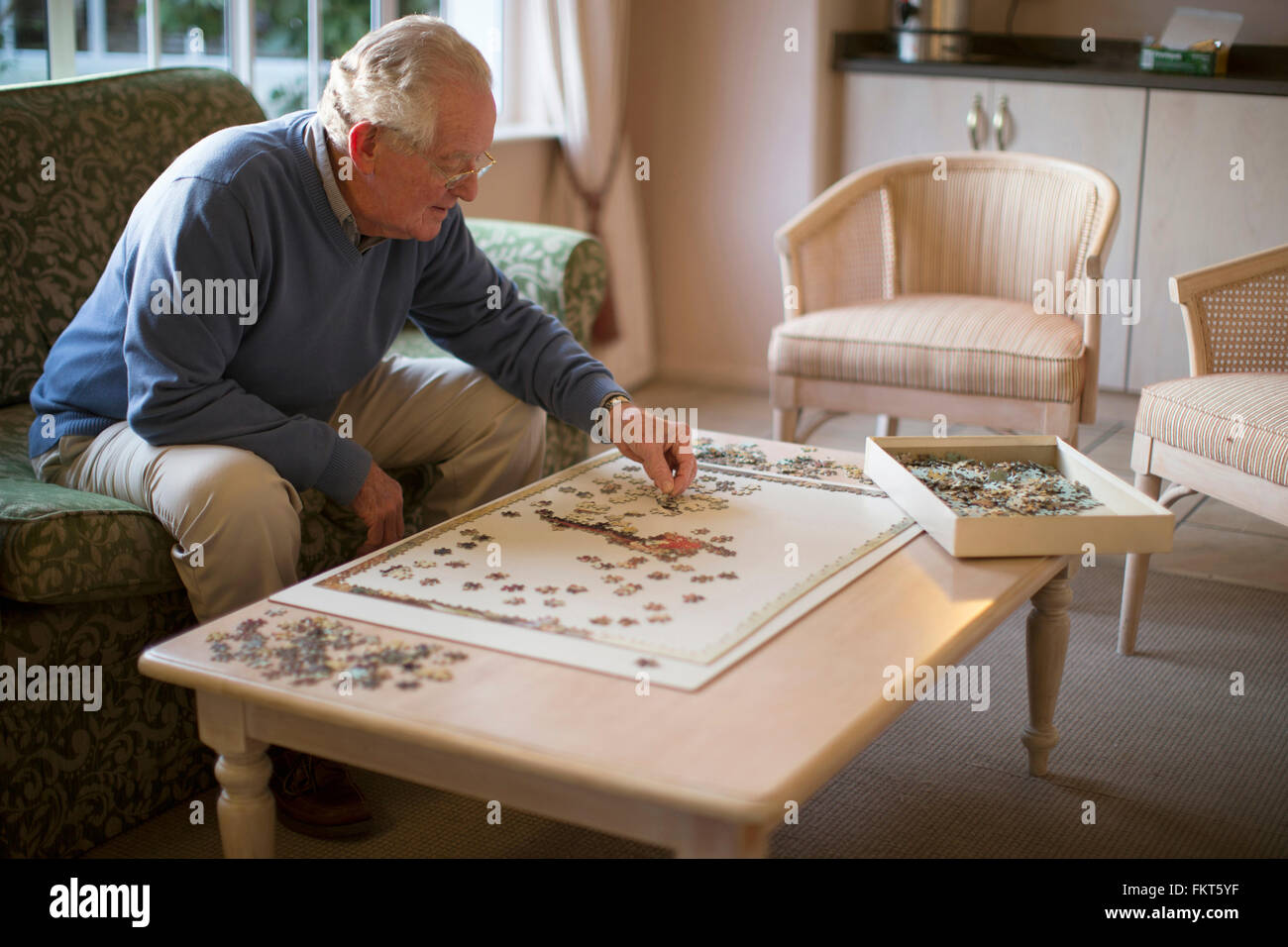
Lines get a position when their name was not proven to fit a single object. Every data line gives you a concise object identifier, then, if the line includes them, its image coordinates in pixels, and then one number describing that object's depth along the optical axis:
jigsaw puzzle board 1.48
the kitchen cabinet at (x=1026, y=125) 3.88
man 1.82
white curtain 3.96
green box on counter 3.76
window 2.79
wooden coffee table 1.21
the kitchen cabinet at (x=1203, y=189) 3.70
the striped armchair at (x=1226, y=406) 2.20
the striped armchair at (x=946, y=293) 2.82
